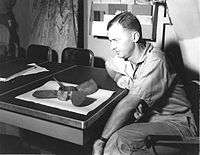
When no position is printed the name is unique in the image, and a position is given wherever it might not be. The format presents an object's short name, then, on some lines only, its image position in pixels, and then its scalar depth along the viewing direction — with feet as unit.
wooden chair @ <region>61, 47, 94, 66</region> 9.18
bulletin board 10.21
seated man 4.86
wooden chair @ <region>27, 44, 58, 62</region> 9.79
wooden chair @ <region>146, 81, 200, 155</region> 4.01
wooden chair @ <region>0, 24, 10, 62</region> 11.75
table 4.18
